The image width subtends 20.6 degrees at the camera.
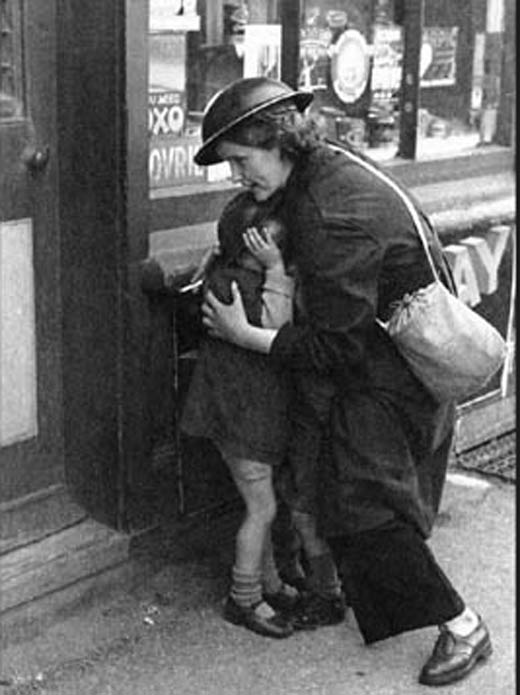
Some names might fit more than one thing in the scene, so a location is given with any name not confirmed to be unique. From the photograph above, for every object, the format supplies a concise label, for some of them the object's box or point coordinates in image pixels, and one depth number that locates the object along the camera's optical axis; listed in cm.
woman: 368
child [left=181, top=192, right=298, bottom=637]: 387
